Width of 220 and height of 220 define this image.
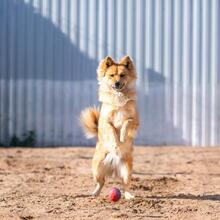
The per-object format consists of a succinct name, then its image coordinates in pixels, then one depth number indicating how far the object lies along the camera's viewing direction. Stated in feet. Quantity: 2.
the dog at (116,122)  50.42
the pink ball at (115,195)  47.65
